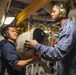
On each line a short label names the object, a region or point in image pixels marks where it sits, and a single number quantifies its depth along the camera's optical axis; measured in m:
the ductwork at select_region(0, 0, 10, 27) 1.76
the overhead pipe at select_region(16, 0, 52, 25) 1.86
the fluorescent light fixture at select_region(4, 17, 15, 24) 2.61
